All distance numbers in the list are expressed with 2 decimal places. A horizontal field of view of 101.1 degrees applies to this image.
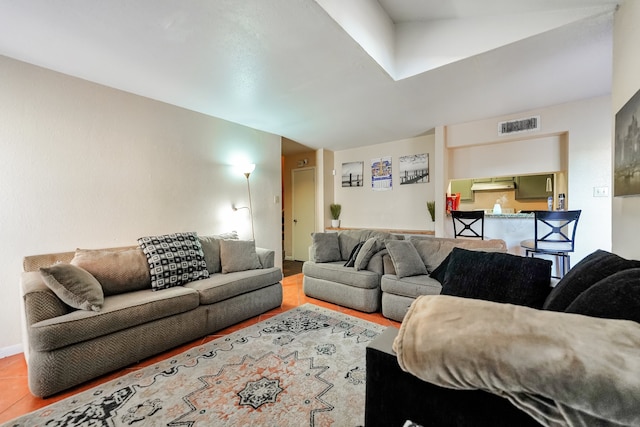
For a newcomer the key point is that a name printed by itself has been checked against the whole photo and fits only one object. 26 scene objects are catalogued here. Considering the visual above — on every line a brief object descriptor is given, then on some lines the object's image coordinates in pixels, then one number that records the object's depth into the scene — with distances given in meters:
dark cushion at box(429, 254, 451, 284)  2.47
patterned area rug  1.41
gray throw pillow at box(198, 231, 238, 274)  2.93
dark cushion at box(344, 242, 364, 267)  3.20
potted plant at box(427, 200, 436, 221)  4.39
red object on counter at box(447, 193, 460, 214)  4.11
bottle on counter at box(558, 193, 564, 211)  3.35
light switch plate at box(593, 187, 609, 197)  3.05
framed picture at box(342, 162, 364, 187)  5.48
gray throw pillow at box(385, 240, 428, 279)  2.73
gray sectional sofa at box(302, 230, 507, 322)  2.64
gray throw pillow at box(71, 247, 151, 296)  2.17
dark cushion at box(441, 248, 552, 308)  1.53
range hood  5.63
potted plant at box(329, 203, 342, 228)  5.68
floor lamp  3.84
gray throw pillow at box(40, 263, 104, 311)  1.73
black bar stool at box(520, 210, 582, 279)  2.86
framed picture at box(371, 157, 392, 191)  5.10
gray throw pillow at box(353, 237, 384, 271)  3.03
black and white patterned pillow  2.42
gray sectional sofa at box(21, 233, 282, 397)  1.63
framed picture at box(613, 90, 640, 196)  1.47
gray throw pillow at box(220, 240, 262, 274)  2.93
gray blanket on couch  0.56
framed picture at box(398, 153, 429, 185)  4.64
